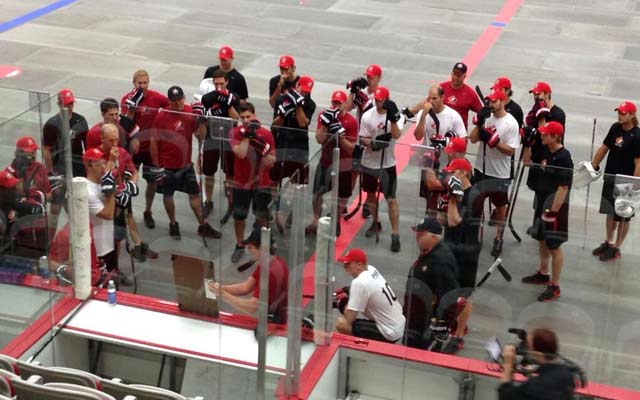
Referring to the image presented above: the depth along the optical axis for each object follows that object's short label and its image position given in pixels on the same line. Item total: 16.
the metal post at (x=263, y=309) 7.36
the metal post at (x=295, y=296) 7.48
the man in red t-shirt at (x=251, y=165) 10.29
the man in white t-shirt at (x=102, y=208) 10.00
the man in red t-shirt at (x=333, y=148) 8.59
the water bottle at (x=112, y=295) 9.91
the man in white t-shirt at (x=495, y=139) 10.89
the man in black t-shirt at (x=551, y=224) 9.17
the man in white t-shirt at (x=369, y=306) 9.30
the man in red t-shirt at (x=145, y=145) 10.68
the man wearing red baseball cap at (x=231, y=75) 13.51
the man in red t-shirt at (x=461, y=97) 12.99
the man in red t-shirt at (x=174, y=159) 10.72
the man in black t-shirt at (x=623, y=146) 11.30
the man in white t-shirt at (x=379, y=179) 9.52
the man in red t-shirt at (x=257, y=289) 7.66
